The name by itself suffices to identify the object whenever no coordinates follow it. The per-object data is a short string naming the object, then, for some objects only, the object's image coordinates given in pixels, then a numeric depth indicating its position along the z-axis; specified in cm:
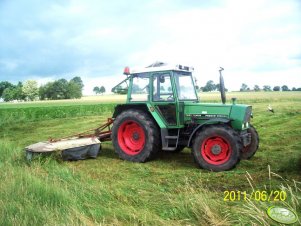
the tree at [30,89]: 8631
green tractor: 702
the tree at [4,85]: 9806
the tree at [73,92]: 7512
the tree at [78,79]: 9815
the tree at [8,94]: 9075
